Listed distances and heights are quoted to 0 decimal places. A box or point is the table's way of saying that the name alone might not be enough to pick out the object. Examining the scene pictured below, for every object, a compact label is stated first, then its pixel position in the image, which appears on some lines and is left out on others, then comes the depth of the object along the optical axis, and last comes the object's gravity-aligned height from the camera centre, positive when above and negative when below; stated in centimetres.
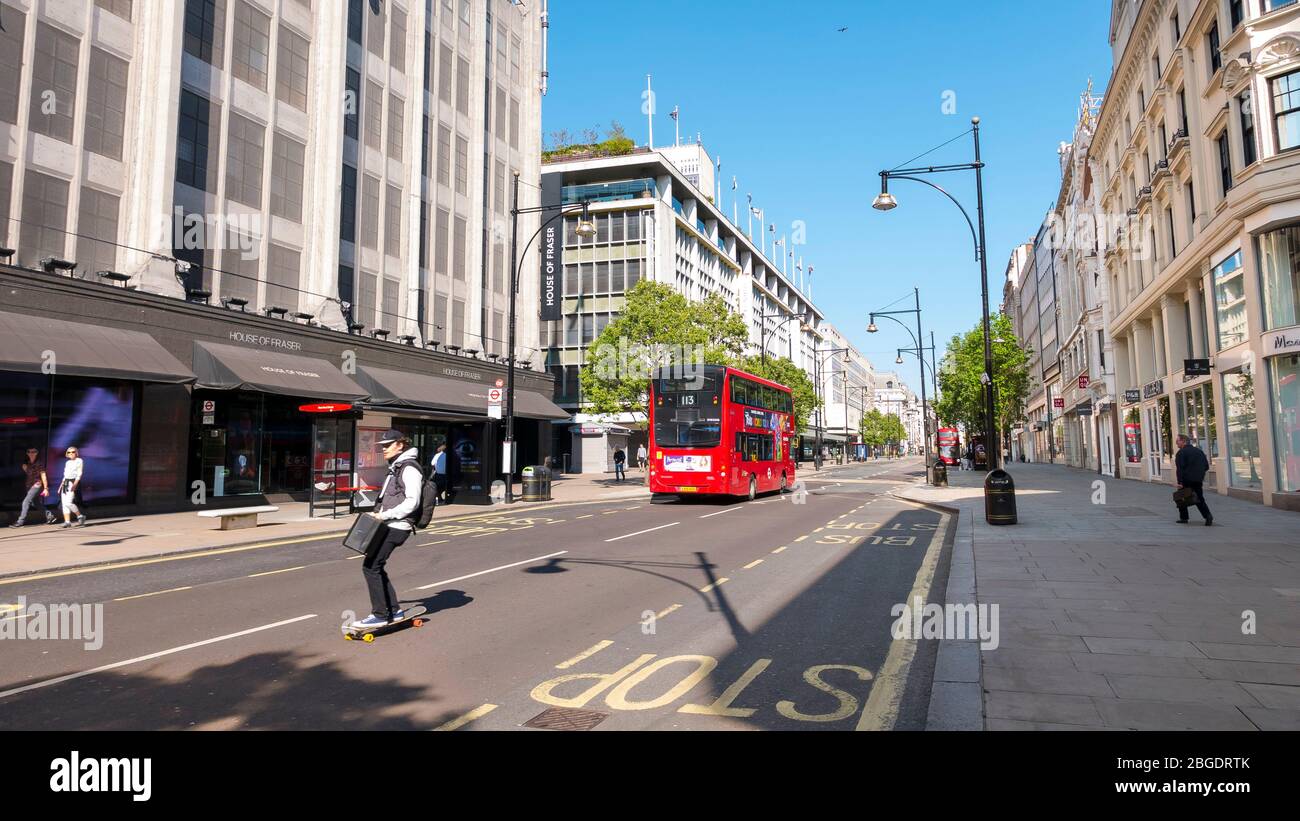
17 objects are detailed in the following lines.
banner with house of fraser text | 3897 +1051
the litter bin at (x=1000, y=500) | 1504 -94
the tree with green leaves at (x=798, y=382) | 5992 +658
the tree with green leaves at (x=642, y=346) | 3466 +565
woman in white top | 1558 -47
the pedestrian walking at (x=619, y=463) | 3809 -28
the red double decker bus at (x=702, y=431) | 2192 +80
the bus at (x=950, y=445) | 6775 +101
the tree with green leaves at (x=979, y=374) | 5188 +606
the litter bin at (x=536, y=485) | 2462 -91
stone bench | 1551 -126
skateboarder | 662 -58
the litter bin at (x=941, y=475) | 3075 -84
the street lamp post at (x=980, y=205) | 1742 +626
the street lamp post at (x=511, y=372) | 2227 +279
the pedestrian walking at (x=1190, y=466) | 1478 -26
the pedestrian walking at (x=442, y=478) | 2498 -67
